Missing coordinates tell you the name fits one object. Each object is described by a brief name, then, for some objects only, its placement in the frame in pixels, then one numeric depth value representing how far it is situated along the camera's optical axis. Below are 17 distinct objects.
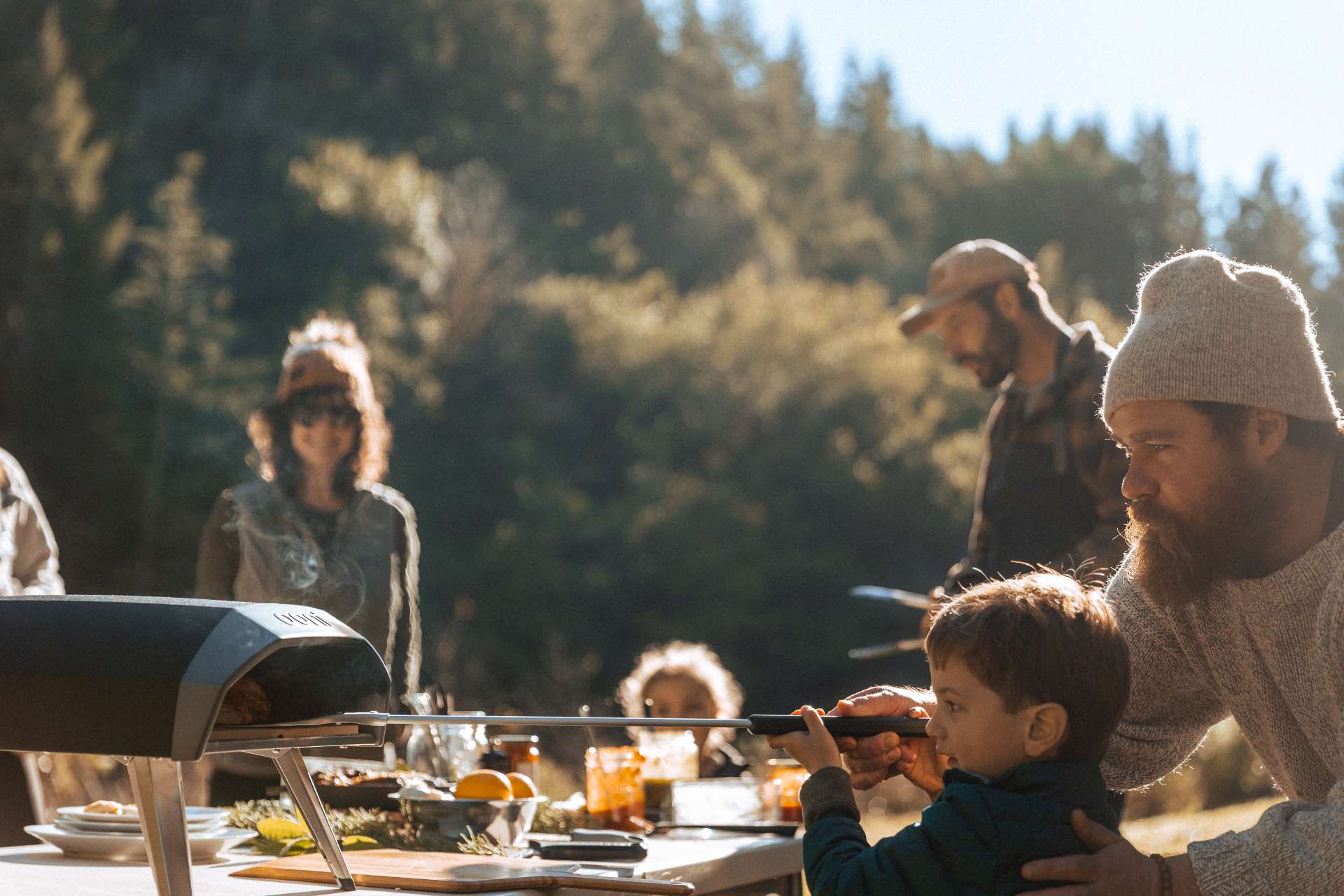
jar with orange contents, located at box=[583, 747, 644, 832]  2.61
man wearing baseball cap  3.55
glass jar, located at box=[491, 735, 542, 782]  2.72
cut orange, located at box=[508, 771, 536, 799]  2.34
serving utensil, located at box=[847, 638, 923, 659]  3.36
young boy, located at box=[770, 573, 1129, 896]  1.53
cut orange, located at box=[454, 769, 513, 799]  2.26
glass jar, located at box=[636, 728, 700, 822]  2.86
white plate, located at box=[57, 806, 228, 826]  2.13
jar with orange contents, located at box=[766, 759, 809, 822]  2.74
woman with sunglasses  3.37
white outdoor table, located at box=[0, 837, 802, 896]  1.80
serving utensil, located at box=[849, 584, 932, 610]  3.32
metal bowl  2.21
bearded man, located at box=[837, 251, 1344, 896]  1.75
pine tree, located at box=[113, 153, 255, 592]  15.11
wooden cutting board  1.78
